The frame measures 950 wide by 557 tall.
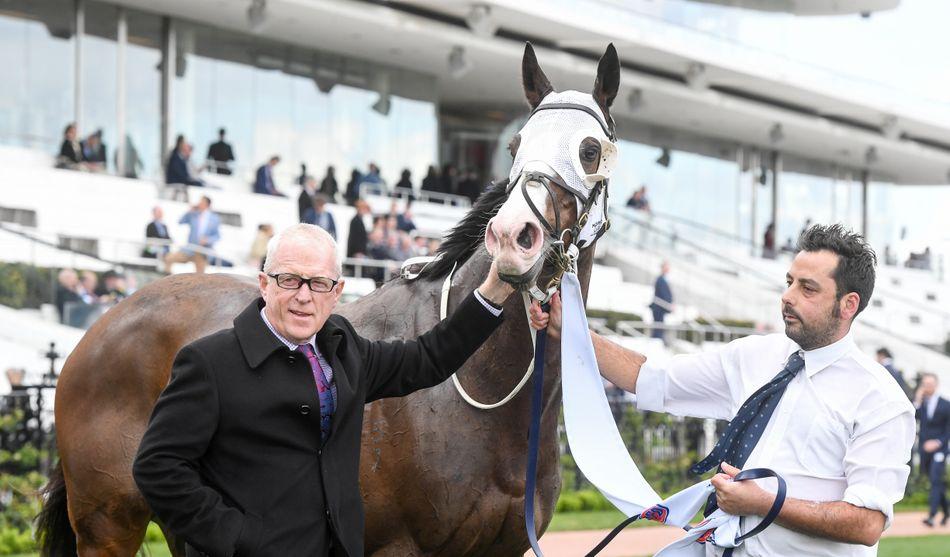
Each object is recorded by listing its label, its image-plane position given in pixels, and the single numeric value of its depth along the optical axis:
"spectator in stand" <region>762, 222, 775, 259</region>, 31.22
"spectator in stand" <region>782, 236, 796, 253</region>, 32.60
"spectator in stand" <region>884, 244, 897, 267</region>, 35.22
